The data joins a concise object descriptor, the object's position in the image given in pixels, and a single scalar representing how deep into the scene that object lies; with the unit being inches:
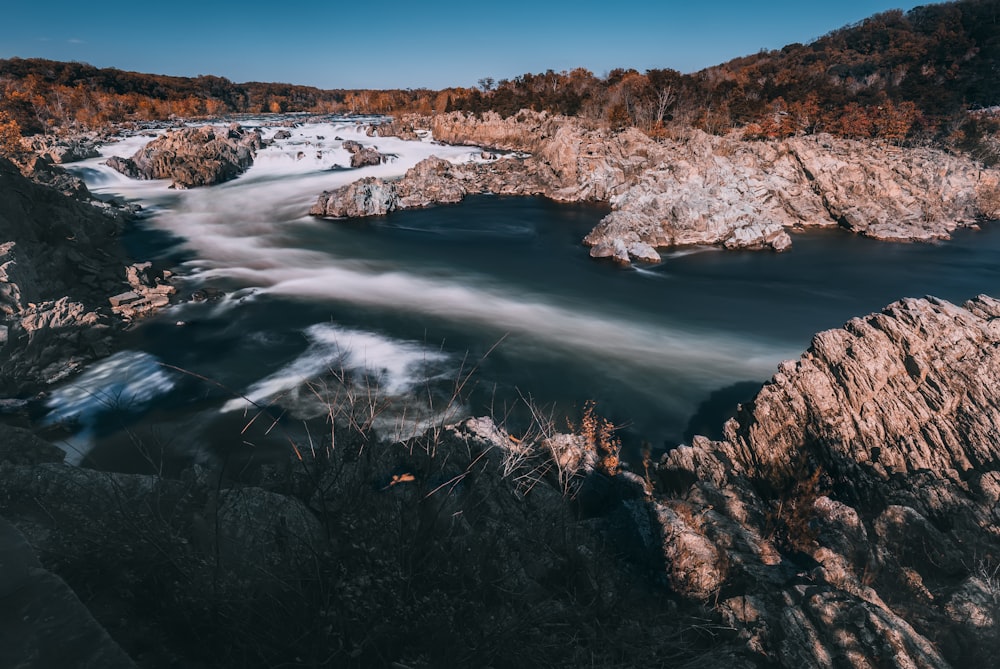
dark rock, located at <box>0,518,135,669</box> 93.2
